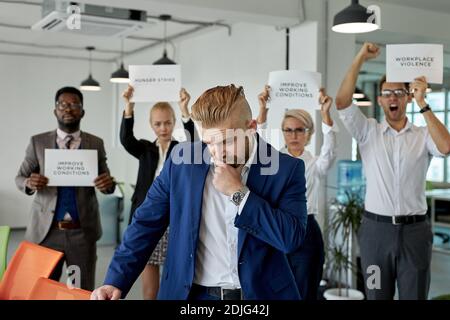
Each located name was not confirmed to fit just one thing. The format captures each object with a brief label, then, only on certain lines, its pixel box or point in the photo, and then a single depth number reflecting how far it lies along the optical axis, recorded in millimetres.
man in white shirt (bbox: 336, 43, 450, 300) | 2156
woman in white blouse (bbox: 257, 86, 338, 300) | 1683
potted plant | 3428
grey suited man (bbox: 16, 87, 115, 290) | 2086
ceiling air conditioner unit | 1908
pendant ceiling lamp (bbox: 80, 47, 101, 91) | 3100
